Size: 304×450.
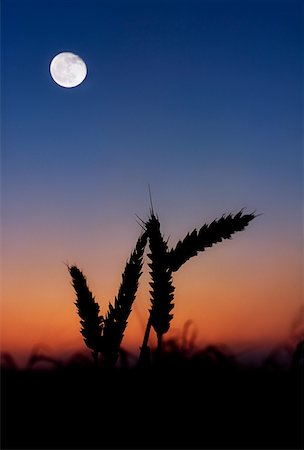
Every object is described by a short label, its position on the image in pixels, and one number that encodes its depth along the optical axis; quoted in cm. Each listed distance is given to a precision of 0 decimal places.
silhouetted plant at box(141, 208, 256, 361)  312
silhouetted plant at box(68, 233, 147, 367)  316
